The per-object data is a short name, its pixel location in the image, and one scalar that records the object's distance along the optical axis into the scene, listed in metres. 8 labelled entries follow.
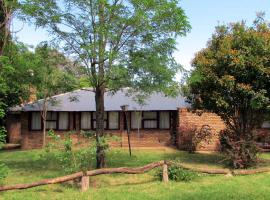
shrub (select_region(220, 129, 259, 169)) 12.94
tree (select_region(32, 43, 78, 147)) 12.85
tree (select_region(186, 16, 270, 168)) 12.35
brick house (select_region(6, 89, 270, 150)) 20.09
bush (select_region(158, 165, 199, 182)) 10.74
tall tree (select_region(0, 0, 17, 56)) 17.42
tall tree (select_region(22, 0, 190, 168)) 11.27
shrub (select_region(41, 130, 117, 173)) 10.24
